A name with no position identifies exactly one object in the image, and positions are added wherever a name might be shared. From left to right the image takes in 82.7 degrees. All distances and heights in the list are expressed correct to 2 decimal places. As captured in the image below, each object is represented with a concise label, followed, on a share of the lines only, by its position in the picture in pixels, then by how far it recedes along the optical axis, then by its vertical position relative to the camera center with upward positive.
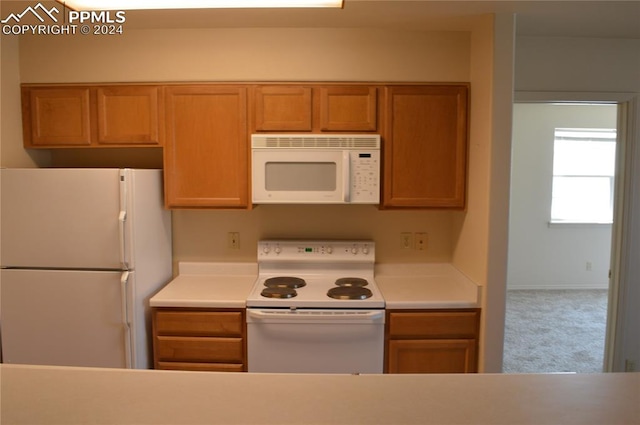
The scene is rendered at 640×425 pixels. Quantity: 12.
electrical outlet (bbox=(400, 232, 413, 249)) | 2.64 -0.37
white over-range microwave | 2.24 +0.12
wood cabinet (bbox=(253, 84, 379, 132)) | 2.28 +0.50
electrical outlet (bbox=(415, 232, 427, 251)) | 2.63 -0.37
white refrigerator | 2.02 -0.46
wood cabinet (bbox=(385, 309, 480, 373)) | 2.12 -0.89
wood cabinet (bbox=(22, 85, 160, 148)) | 2.29 +0.44
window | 4.92 +0.18
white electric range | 2.06 -0.83
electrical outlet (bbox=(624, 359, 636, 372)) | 2.45 -1.18
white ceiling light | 1.33 +0.68
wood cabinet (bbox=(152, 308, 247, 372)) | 2.12 -0.89
